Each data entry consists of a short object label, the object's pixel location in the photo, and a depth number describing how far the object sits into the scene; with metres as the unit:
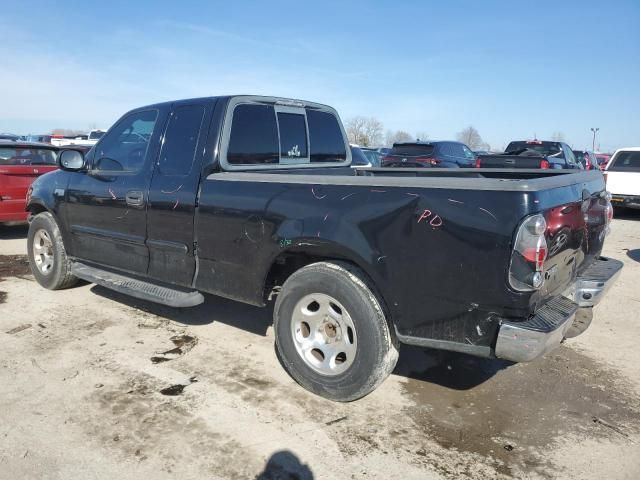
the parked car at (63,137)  26.96
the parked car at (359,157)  14.20
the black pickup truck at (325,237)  2.63
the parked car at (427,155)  14.23
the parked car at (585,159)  20.11
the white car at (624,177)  11.52
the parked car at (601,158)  32.44
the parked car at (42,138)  29.98
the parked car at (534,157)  12.20
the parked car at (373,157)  18.21
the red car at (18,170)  7.80
